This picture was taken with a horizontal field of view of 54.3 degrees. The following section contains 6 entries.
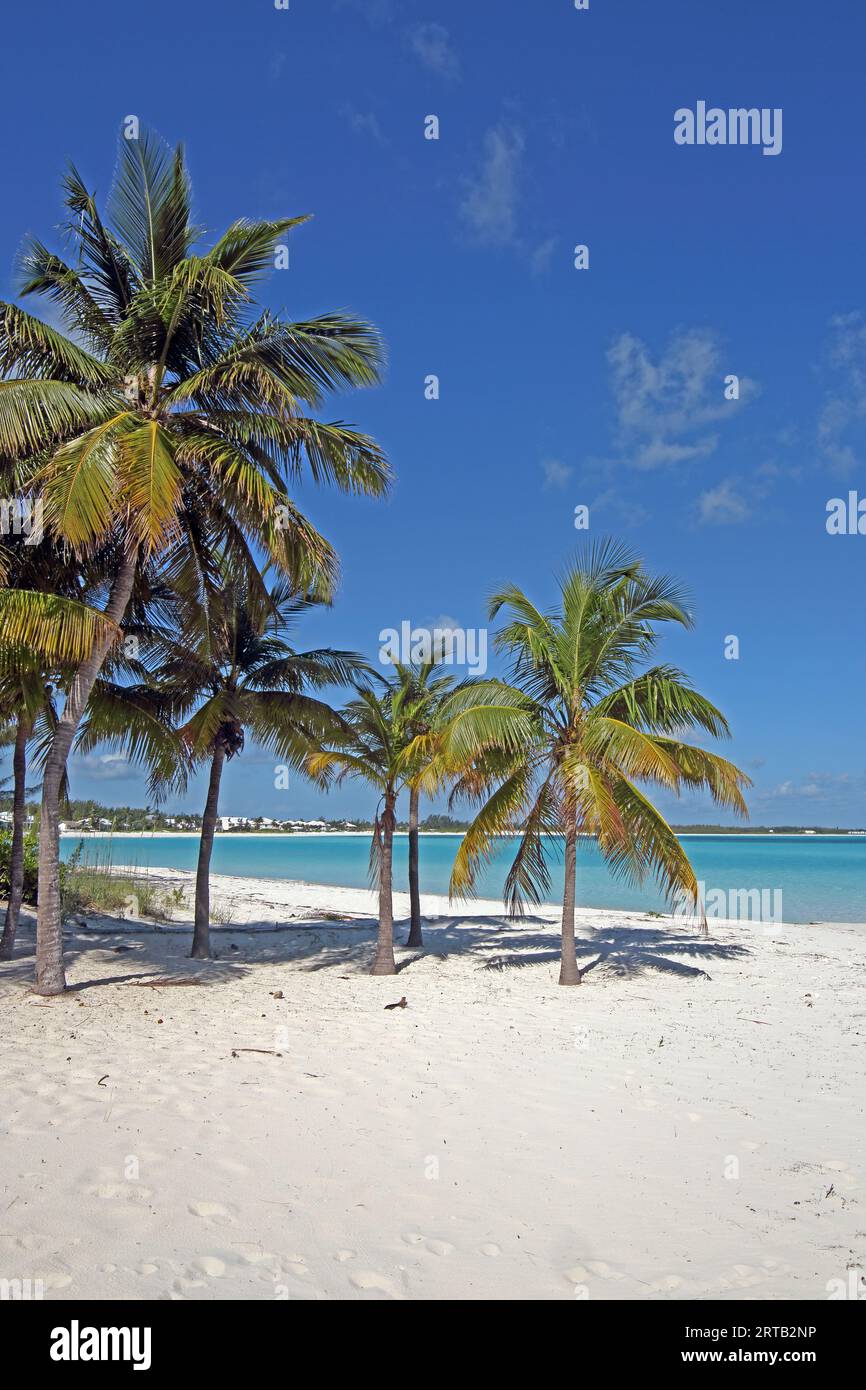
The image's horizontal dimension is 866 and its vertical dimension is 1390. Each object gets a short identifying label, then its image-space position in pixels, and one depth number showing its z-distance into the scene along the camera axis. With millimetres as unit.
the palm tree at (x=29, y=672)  10094
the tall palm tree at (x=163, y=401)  9625
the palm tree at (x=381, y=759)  13180
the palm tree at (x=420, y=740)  12234
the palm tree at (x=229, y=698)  13289
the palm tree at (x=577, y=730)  11984
